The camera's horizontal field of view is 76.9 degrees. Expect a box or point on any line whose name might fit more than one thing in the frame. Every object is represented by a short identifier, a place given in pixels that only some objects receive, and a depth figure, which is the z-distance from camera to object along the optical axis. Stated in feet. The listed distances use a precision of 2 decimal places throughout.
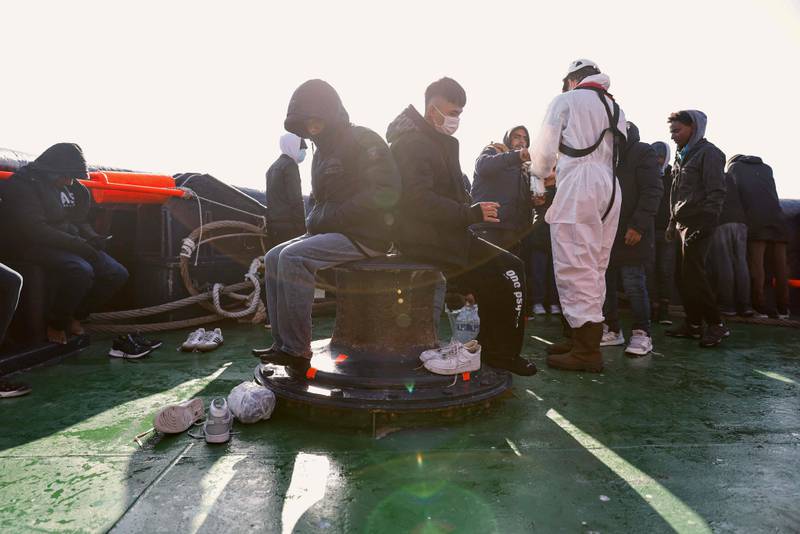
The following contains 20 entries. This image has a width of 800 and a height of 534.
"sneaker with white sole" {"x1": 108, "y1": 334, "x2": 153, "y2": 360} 13.70
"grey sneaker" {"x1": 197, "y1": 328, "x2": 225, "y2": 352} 14.75
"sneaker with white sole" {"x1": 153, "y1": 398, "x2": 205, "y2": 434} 8.17
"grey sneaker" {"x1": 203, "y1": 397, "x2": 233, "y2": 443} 7.93
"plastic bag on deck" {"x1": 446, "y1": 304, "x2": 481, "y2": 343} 16.43
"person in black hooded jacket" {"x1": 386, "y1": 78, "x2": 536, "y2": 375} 9.73
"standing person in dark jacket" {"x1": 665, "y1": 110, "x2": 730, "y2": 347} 15.57
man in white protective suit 12.00
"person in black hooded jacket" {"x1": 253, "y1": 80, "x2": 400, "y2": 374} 9.31
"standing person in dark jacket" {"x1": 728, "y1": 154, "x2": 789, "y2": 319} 22.35
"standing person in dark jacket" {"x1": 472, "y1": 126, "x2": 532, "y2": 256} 18.25
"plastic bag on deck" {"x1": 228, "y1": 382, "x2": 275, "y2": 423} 8.60
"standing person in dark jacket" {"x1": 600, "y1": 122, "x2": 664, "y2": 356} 14.34
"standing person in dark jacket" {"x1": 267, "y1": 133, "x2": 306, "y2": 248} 18.21
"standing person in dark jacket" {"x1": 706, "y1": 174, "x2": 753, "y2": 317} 22.02
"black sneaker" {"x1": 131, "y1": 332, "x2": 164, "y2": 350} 14.26
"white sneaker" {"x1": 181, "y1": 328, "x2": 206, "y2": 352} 14.79
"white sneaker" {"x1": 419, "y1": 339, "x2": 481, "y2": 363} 9.54
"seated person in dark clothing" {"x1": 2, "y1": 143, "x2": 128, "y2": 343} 14.16
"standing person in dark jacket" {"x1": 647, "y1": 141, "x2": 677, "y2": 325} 20.72
